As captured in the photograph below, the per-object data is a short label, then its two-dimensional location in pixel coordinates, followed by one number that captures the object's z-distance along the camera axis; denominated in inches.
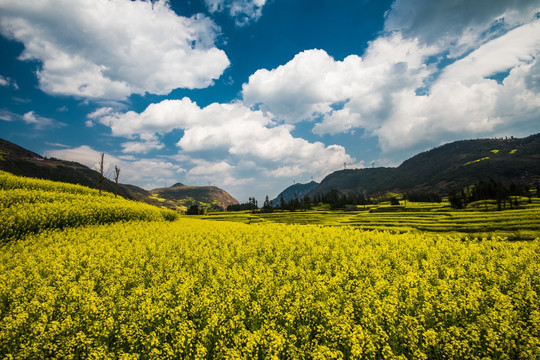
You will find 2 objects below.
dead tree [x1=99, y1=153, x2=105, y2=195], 1903.2
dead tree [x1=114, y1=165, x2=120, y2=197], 2313.9
